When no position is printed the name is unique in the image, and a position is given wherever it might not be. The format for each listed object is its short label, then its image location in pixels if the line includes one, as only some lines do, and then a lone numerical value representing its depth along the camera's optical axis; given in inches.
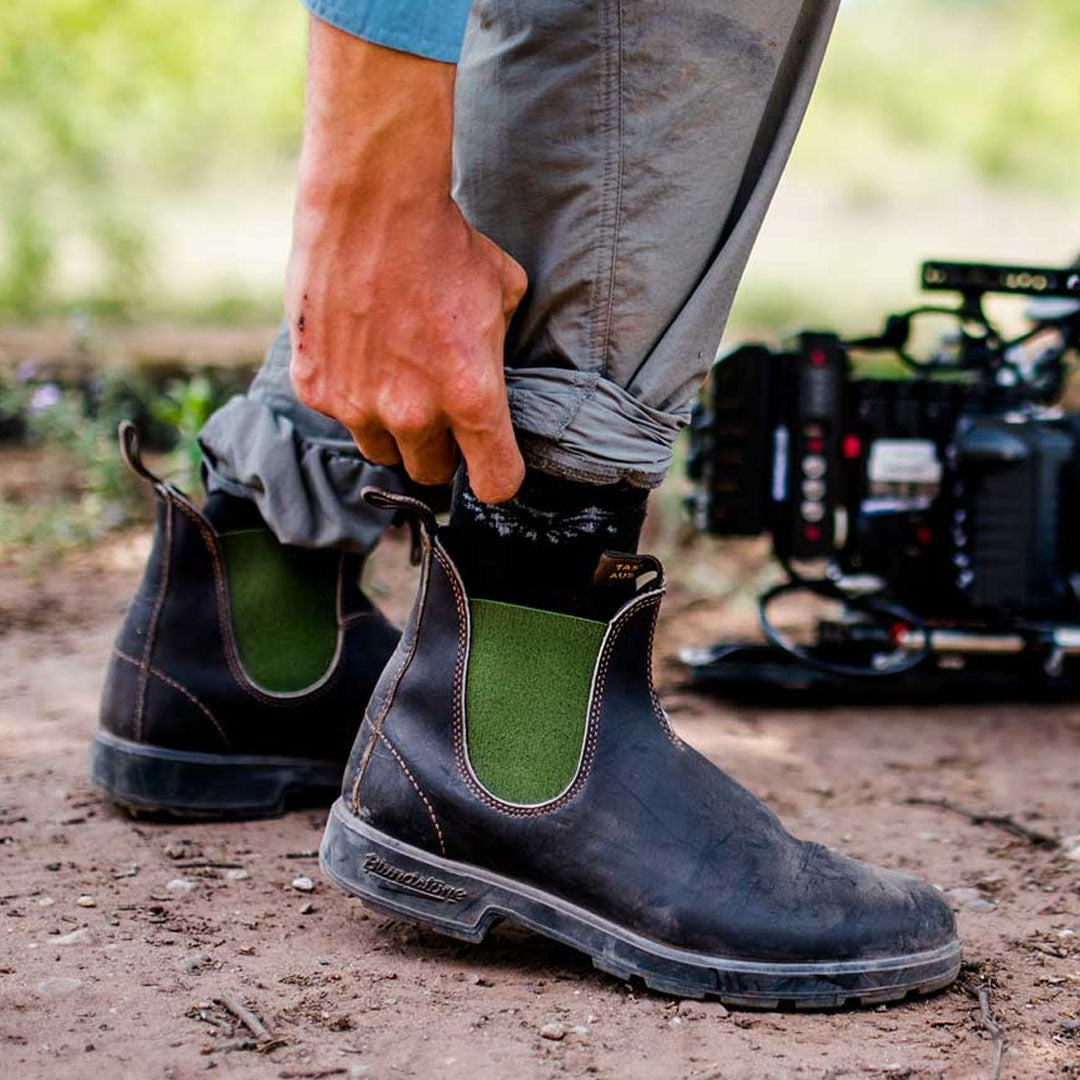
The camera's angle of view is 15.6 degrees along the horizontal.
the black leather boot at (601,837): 71.0
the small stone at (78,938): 72.4
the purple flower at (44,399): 122.8
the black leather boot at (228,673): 78.8
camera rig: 93.6
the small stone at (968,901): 76.4
